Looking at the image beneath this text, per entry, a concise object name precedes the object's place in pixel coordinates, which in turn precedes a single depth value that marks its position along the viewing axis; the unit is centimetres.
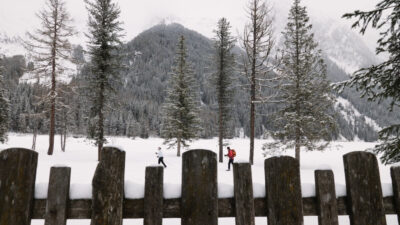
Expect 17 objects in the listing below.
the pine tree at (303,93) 1582
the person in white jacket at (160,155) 1467
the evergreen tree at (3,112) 1933
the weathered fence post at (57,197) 129
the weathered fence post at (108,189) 130
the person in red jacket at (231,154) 1404
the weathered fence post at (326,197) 138
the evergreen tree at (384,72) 368
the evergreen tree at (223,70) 2236
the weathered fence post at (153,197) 132
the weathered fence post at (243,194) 135
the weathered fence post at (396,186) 147
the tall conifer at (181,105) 2358
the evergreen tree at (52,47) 1809
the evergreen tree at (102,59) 1736
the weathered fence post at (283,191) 138
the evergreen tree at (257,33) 1174
